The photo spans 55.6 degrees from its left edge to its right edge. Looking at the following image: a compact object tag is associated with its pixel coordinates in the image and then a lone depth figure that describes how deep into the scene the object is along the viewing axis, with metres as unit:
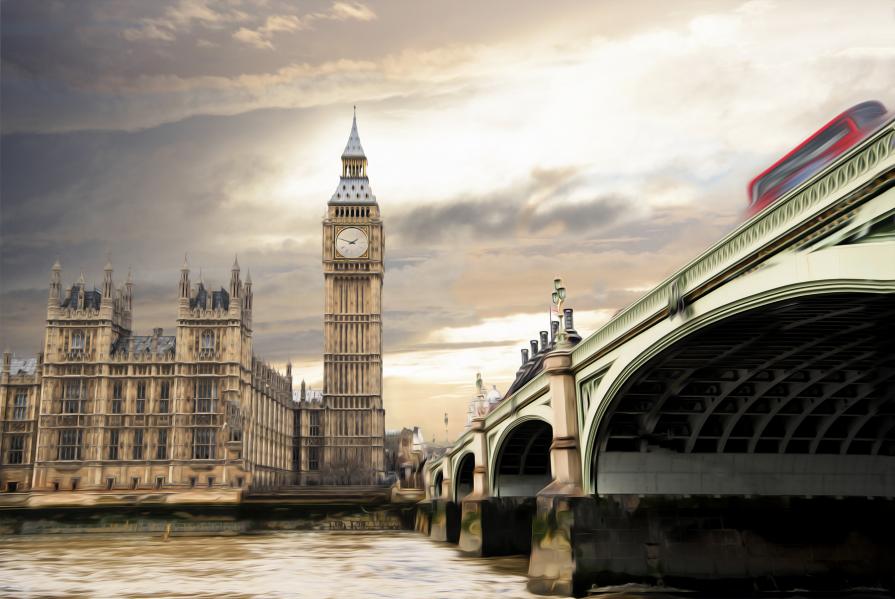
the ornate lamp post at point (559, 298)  24.88
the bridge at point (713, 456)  19.61
